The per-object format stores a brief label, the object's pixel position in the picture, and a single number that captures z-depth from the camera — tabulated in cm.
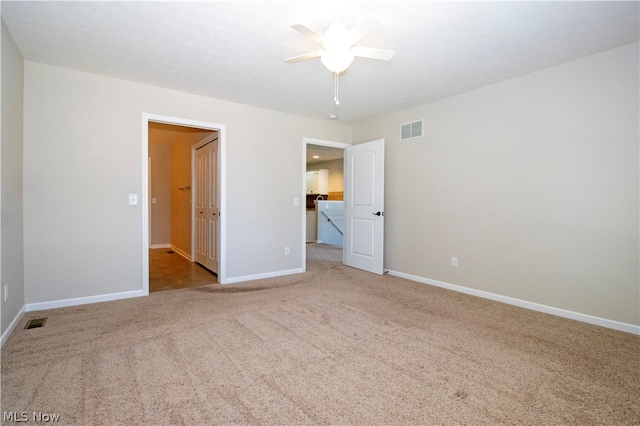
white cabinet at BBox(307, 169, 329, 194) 918
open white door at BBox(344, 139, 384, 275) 455
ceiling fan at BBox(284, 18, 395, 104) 199
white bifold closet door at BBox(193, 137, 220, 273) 444
